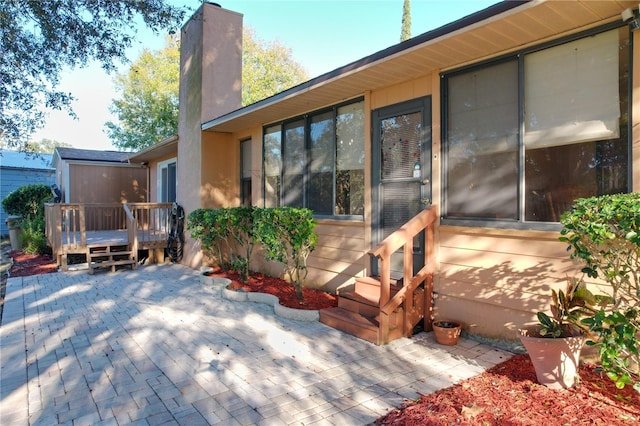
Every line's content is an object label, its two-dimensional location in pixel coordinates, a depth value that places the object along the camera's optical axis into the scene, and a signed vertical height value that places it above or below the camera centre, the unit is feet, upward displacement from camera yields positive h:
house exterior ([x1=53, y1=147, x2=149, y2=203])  43.24 +3.91
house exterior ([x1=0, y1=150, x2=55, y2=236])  57.21 +6.13
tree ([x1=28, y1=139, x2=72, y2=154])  142.40 +26.81
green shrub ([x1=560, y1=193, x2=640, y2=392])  7.04 -1.01
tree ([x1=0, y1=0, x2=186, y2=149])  19.22 +9.50
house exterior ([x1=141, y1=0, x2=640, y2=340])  9.86 +2.13
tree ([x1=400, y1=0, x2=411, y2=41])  73.21 +36.76
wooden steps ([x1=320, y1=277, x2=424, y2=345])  12.88 -4.01
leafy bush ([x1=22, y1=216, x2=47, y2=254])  34.63 -2.42
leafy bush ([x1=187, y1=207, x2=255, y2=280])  22.11 -1.38
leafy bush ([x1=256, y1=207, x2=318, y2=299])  16.31 -1.14
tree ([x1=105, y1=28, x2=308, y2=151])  70.95 +23.99
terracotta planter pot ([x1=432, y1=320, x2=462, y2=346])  12.17 -4.17
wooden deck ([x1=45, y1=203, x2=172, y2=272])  26.78 -2.33
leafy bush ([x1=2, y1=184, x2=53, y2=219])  45.88 +1.08
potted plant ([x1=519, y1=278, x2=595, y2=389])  8.72 -3.17
